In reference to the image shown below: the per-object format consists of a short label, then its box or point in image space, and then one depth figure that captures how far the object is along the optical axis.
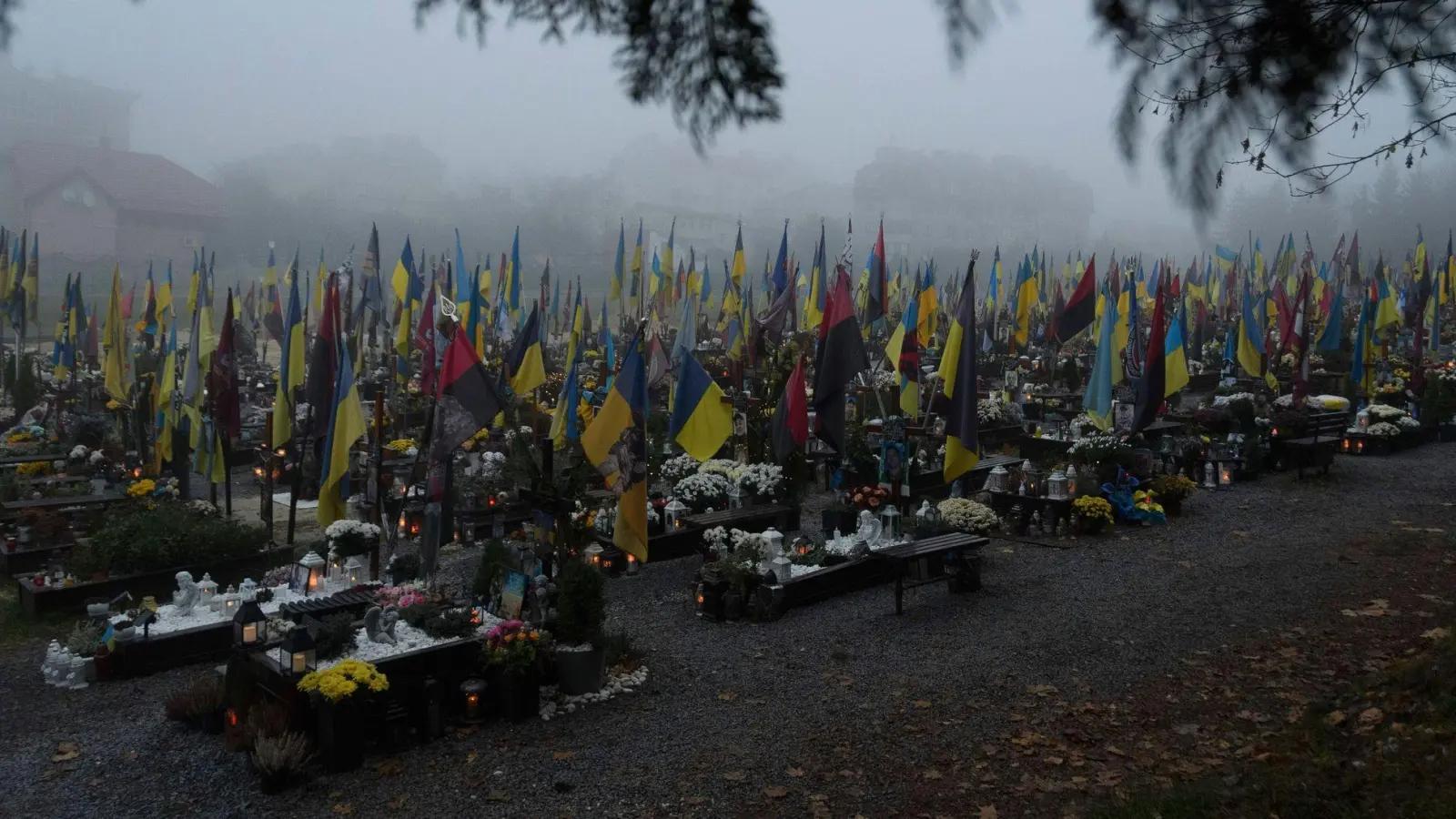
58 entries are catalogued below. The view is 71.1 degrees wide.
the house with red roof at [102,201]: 76.69
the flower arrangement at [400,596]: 9.59
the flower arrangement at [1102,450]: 18.09
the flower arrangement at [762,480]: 15.94
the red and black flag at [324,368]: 12.66
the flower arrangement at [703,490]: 15.89
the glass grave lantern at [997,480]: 16.78
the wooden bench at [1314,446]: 19.72
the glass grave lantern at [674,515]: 14.96
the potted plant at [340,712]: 7.57
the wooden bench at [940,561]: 11.84
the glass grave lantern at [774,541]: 12.23
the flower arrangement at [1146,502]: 16.03
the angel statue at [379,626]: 8.78
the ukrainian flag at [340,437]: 11.16
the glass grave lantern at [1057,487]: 15.85
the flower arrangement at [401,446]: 20.39
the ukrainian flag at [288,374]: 13.79
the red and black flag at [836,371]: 13.81
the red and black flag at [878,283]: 22.88
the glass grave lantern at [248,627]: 8.91
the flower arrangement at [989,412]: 24.11
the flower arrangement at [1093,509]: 15.30
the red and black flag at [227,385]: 14.55
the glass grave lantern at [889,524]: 13.71
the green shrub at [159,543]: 11.98
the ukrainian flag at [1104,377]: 17.48
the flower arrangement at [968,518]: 14.18
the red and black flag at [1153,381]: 15.73
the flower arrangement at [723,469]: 16.39
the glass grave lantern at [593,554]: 13.23
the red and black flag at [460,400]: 9.66
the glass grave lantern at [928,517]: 13.77
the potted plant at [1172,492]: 16.47
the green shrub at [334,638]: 8.34
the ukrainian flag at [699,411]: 13.06
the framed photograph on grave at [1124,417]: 19.75
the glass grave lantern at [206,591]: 10.80
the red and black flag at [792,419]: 14.09
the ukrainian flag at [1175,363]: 17.34
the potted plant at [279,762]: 7.18
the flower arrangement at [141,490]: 15.28
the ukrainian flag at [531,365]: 19.17
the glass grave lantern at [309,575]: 10.89
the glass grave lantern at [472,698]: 8.51
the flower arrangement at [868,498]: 15.07
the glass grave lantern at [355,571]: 11.37
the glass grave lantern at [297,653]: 7.85
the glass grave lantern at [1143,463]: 17.70
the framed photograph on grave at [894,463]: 14.81
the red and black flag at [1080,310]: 20.02
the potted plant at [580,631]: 8.97
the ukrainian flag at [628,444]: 10.27
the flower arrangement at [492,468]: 17.31
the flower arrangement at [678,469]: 17.55
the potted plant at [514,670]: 8.58
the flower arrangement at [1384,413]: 22.91
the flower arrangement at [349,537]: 11.29
